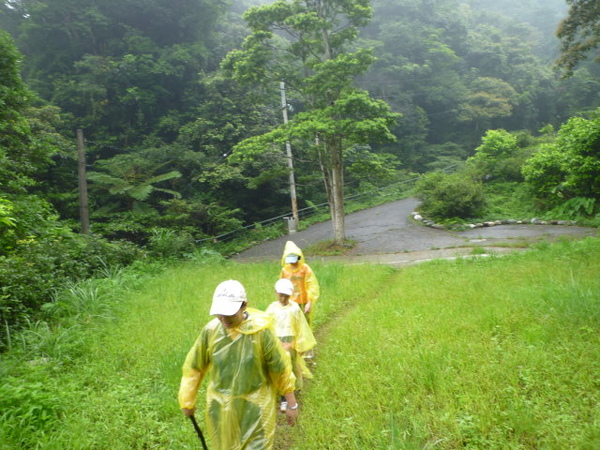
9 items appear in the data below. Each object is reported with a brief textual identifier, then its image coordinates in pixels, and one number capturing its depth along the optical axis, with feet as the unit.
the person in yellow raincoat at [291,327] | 13.80
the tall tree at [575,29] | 38.91
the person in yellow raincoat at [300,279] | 17.61
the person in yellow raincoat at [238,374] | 8.75
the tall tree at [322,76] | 45.27
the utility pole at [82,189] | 44.09
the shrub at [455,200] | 60.08
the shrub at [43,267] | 20.61
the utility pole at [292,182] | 62.26
